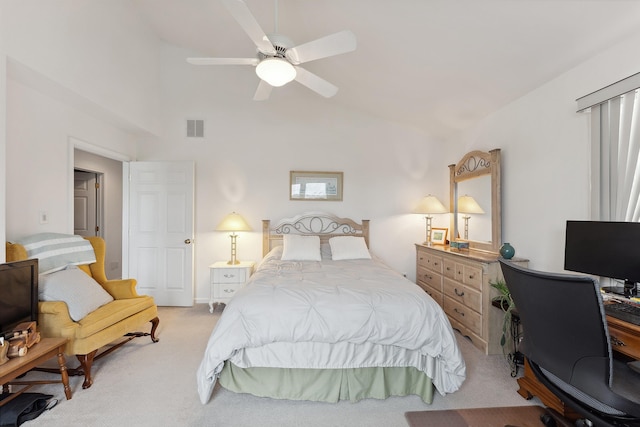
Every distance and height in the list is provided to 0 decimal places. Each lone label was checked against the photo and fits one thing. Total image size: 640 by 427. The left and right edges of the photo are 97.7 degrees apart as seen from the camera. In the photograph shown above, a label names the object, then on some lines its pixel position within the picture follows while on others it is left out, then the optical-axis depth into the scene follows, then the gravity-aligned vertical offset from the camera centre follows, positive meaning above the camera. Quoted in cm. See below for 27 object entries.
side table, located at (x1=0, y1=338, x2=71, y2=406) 170 -98
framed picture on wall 438 +42
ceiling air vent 431 +128
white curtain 191 +39
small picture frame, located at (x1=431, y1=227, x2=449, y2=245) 407 -35
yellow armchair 219 -95
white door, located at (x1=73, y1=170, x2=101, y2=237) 483 +13
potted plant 250 -85
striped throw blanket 246 -37
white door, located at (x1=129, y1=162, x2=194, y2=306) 412 -37
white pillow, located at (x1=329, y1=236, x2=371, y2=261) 370 -49
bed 199 -98
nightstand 386 -95
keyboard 149 -56
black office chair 117 -62
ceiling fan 189 +119
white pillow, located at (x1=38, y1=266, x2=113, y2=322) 231 -69
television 195 -61
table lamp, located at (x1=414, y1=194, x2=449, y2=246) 404 +9
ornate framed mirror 314 +15
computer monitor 175 -25
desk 142 -67
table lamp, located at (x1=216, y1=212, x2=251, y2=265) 398 -18
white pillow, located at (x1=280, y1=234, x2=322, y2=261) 365 -48
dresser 274 -87
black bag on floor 182 -134
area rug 185 -140
